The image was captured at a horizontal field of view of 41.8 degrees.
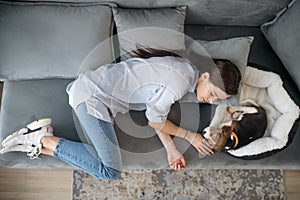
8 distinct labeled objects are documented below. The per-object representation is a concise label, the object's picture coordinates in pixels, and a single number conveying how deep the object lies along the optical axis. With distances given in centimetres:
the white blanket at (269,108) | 155
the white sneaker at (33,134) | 147
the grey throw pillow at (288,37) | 158
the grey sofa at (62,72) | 151
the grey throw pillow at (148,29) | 157
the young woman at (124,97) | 142
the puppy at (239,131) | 153
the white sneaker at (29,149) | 148
